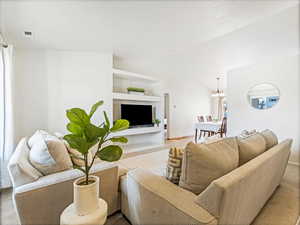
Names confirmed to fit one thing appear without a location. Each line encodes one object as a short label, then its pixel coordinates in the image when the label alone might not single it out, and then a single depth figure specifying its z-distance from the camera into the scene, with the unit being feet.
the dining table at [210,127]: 17.39
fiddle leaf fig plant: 3.02
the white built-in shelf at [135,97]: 13.35
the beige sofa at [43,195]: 4.04
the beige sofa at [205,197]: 3.01
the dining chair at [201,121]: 21.35
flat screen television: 14.71
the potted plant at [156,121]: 16.48
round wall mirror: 12.43
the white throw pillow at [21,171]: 4.17
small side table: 2.91
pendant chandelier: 22.47
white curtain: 7.81
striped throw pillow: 4.29
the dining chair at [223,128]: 17.06
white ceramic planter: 3.03
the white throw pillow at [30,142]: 6.46
